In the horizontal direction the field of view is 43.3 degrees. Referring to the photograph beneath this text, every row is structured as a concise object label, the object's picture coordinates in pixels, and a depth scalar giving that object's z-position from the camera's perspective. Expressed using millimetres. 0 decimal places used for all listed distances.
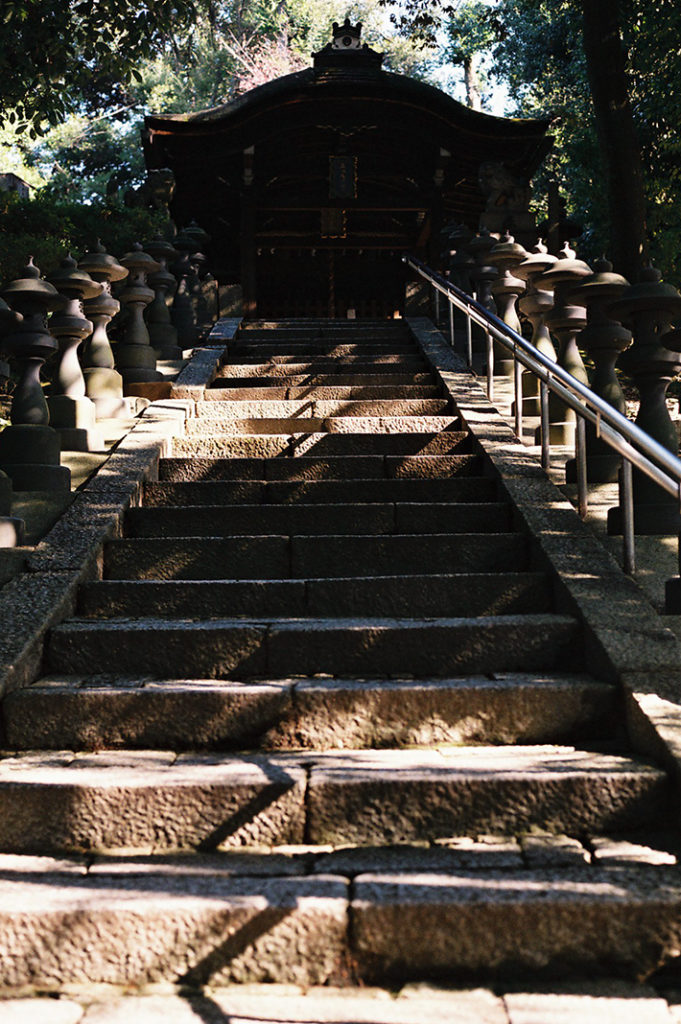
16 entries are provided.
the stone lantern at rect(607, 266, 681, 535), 4340
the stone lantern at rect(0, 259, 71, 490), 5008
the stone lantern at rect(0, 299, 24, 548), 4180
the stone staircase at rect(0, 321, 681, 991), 2242
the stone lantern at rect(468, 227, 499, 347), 8305
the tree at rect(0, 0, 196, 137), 9586
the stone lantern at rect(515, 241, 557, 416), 6414
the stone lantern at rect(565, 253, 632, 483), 4875
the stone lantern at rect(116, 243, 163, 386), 7773
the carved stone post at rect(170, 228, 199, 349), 10727
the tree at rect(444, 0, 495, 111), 32656
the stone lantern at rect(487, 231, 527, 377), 7562
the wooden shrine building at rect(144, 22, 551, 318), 12516
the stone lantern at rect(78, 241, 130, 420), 6820
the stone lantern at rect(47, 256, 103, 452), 5871
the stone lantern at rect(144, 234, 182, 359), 9328
